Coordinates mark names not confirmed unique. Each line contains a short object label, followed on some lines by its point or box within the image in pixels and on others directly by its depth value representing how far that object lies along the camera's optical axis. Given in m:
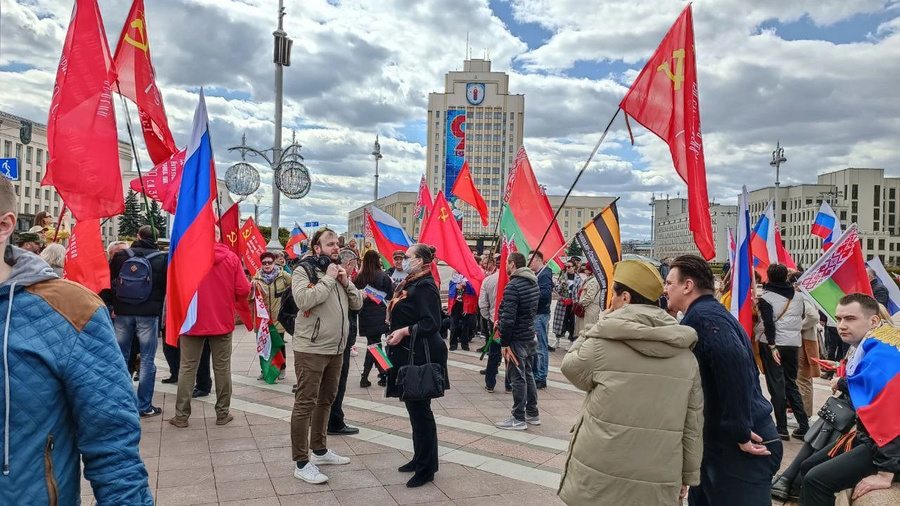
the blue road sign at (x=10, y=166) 13.54
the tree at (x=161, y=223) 43.22
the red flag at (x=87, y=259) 5.52
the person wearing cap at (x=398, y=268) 10.39
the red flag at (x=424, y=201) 14.62
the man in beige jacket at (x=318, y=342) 4.80
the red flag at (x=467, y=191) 12.86
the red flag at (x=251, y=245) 10.81
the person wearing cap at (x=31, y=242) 7.05
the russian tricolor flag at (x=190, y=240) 5.19
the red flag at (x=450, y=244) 10.09
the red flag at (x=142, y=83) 6.23
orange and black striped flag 8.12
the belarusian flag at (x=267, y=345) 7.89
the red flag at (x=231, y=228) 10.34
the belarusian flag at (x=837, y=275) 6.05
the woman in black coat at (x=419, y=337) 4.85
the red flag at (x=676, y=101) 5.68
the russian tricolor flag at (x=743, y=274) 5.46
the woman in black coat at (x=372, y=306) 6.46
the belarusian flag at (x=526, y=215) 9.63
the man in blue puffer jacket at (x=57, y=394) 1.65
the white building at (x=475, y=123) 127.88
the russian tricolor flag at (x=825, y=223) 13.66
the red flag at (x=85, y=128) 5.02
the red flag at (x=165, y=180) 8.36
